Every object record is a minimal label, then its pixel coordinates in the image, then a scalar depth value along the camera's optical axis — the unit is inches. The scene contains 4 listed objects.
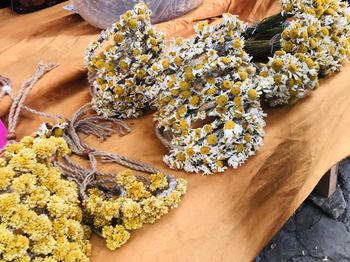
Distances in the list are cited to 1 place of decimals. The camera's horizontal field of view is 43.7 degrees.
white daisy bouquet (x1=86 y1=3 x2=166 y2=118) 42.6
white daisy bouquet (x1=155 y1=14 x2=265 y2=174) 37.1
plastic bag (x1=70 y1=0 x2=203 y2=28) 58.3
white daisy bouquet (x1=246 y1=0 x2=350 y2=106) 41.1
